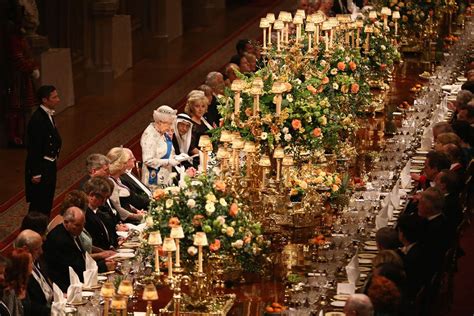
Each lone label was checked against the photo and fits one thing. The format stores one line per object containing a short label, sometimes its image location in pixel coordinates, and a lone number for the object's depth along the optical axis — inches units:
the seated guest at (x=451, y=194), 666.8
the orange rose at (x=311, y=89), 690.9
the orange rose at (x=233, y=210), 547.4
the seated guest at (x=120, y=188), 705.8
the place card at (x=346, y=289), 564.4
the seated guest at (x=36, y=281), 566.9
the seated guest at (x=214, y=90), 864.3
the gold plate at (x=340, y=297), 555.9
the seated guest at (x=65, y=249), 606.4
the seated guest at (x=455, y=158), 743.3
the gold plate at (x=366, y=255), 617.4
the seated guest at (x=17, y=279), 534.4
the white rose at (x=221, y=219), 541.9
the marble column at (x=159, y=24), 1428.7
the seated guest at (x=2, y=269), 537.3
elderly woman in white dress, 765.3
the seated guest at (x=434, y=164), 715.3
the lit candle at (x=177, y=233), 519.9
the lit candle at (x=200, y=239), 524.4
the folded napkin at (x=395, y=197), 697.3
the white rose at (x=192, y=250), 534.9
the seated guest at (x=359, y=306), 484.6
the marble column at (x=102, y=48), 1211.7
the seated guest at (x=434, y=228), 603.9
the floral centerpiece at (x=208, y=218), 541.9
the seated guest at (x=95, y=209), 650.3
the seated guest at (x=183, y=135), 808.3
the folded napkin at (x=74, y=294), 544.9
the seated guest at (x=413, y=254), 589.9
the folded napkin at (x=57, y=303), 530.9
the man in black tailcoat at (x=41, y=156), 798.3
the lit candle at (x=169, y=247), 517.9
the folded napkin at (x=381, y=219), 654.2
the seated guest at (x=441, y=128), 789.4
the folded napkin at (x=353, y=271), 568.9
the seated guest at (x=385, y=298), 500.6
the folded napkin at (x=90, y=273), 572.9
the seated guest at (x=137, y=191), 730.3
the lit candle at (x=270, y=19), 774.8
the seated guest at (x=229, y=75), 901.9
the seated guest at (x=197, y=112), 810.8
